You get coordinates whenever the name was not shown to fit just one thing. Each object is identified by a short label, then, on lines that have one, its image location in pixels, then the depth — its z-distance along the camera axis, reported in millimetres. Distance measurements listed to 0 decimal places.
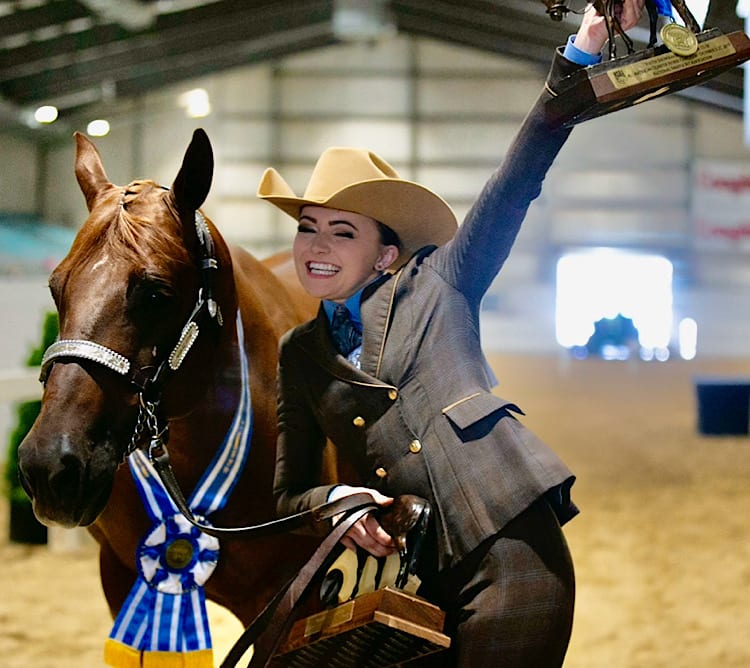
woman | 4504
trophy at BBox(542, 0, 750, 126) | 4375
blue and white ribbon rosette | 5005
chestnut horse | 4527
